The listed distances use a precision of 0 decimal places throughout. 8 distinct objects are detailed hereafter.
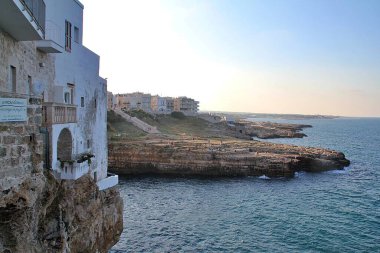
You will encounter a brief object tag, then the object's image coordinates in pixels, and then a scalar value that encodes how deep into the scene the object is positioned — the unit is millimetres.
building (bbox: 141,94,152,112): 147375
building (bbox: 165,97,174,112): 159125
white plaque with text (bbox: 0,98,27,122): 8570
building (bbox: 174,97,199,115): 159875
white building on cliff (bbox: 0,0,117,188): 10656
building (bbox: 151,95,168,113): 148875
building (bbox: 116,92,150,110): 146375
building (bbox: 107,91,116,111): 112688
